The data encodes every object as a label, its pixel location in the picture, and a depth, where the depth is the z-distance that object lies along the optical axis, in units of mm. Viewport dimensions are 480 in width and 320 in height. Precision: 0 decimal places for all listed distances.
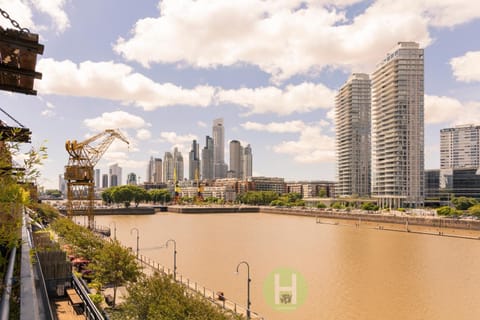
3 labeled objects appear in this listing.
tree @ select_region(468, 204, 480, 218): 95712
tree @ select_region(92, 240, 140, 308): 25281
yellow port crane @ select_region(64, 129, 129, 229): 66812
